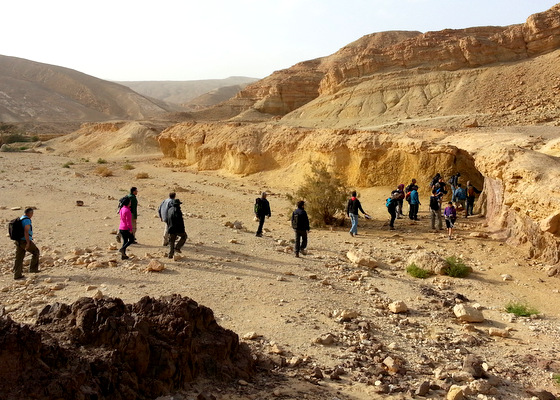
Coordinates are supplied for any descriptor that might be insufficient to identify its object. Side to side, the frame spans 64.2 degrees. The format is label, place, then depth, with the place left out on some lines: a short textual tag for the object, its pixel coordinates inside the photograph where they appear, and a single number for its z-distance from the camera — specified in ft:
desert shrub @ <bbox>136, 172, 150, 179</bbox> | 85.22
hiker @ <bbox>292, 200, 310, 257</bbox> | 32.37
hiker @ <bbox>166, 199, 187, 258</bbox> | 29.09
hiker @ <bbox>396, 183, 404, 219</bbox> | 46.42
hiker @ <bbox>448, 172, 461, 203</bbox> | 50.54
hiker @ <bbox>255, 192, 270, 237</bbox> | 37.83
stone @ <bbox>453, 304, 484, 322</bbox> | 22.49
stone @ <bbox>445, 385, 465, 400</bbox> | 15.03
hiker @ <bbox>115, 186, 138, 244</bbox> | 33.22
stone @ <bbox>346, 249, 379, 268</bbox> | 32.01
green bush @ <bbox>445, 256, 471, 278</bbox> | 29.99
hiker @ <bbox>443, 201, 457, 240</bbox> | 40.52
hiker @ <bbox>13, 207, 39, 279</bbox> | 25.45
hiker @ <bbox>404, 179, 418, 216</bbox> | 47.52
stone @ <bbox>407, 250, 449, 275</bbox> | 30.37
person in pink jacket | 29.40
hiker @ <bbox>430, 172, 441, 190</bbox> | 50.47
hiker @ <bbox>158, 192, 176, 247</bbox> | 30.42
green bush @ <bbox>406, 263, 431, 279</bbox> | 30.27
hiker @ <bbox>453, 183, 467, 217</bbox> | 48.45
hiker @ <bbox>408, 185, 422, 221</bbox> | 46.02
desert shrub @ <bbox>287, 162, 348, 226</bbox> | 46.21
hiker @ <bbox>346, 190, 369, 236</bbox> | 41.31
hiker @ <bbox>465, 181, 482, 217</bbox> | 47.00
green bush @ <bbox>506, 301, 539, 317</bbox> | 23.68
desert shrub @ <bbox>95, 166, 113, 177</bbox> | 91.76
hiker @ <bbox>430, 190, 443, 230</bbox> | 41.86
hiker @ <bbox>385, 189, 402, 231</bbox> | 44.14
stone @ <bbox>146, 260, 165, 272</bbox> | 26.76
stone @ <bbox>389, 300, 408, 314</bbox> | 23.36
